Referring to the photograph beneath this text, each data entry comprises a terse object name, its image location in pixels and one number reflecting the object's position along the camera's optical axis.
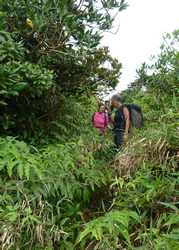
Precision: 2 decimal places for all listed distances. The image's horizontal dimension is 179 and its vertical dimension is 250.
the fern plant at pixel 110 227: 1.83
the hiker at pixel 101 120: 4.72
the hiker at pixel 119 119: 3.44
